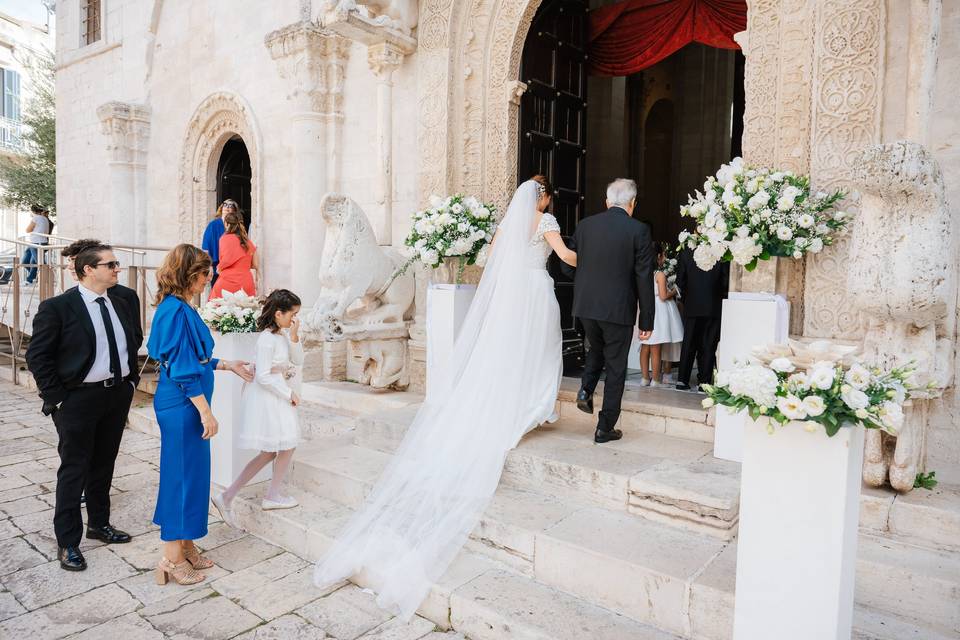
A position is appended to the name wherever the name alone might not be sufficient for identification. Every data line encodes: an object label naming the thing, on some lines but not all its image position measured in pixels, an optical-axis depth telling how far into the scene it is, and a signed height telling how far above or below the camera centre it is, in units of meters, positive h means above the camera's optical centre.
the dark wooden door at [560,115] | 6.29 +1.81
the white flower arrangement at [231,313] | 4.77 -0.22
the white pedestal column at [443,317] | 5.50 -0.23
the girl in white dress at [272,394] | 4.01 -0.68
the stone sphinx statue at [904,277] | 2.88 +0.12
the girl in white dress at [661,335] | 6.07 -0.37
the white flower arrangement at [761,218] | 3.94 +0.50
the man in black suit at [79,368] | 3.70 -0.51
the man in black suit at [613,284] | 4.31 +0.07
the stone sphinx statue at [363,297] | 5.78 -0.09
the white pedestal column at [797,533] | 2.20 -0.82
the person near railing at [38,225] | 12.24 +1.04
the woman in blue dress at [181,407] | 3.39 -0.66
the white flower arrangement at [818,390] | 2.14 -0.31
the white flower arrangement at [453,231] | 5.47 +0.50
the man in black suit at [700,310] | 5.69 -0.12
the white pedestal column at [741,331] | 3.97 -0.21
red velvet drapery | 5.82 +2.55
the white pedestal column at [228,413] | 4.60 -0.92
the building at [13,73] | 23.58 +7.75
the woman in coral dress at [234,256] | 6.98 +0.30
